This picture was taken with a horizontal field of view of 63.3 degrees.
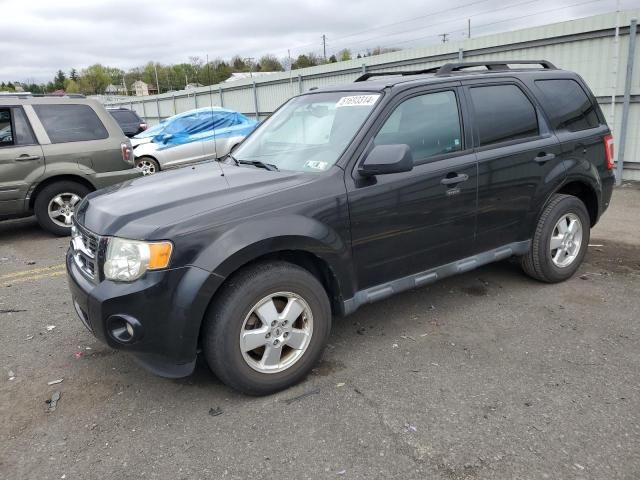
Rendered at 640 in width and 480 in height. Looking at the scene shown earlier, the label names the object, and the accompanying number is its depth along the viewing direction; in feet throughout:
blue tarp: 40.50
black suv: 9.17
